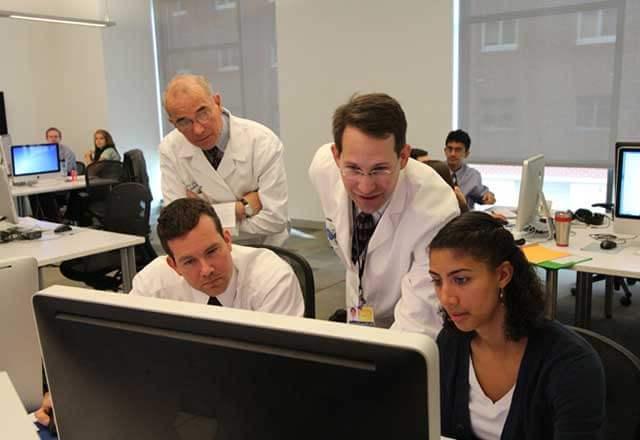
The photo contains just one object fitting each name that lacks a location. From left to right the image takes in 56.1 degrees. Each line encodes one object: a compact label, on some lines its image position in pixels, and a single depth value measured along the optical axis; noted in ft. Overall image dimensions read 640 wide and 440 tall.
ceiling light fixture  20.40
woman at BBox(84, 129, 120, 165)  23.09
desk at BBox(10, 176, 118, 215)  19.85
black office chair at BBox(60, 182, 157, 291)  11.86
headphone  11.50
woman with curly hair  3.91
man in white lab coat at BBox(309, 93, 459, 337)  4.58
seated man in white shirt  4.84
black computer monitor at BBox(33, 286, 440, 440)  1.70
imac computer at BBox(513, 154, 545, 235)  9.93
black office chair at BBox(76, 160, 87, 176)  24.81
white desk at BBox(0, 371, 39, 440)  3.70
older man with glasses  7.66
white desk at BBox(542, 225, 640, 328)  8.51
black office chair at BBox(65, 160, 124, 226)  19.99
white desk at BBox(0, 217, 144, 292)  10.06
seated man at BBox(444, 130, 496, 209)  14.16
